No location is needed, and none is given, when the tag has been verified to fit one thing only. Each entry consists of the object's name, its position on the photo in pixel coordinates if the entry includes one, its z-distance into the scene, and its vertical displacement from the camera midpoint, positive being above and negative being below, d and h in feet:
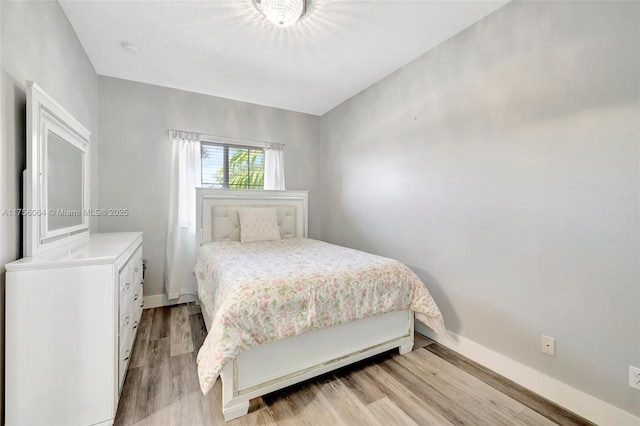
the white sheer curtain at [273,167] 12.26 +1.96
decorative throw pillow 10.24 -0.55
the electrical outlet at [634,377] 4.40 -2.69
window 11.22 +1.90
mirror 4.46 +0.64
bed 4.81 -2.11
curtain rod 10.40 +2.94
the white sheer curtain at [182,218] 10.17 -0.31
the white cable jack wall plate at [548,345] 5.36 -2.67
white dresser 3.95 -2.02
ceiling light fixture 5.65 +4.28
